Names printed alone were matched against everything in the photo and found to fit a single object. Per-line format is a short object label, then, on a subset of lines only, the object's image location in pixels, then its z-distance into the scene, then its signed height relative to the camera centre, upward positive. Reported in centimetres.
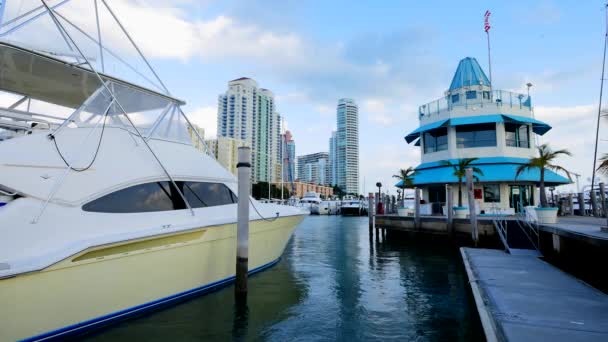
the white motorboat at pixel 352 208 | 5834 -132
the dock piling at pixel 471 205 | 1322 -18
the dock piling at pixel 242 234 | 716 -70
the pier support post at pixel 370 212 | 2166 -83
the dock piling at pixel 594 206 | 1956 -30
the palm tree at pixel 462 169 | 2058 +186
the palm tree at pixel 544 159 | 1627 +198
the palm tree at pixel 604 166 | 865 +85
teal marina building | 2196 +383
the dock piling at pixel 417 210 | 1848 -52
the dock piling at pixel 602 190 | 1658 +53
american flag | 2696 +1376
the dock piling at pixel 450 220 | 1570 -88
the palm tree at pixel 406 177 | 2578 +176
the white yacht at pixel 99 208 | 459 -14
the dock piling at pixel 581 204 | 2202 -21
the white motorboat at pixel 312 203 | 6294 -56
